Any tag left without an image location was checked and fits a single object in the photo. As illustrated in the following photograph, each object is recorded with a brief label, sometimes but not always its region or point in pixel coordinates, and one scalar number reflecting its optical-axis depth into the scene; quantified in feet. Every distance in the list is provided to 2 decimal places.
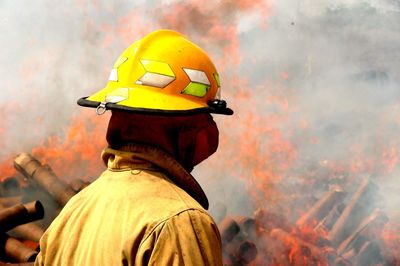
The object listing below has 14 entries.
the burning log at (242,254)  20.39
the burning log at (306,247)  22.16
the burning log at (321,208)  26.37
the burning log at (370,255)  24.13
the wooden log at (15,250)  17.35
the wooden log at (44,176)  20.63
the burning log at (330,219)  26.05
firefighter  5.78
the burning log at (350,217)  25.57
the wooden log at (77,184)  21.25
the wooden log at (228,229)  21.36
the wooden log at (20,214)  18.30
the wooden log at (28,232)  19.60
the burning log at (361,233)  24.77
